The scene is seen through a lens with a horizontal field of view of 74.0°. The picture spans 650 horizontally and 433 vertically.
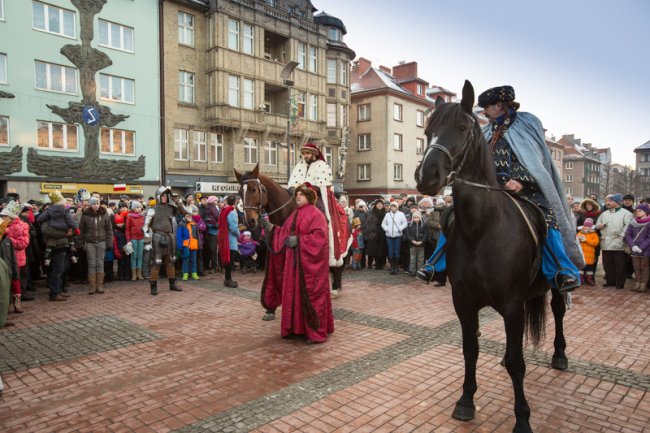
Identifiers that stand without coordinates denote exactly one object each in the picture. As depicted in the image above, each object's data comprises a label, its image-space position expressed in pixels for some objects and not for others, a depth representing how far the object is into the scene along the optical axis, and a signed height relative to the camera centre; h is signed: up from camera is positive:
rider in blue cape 4.04 +0.15
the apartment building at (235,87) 27.77 +7.29
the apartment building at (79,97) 21.81 +5.14
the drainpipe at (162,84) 26.80 +6.58
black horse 3.41 -0.39
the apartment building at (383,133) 41.50 +5.73
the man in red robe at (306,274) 6.21 -1.23
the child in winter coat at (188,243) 11.77 -1.45
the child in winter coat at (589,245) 11.17 -1.41
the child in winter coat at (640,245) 10.21 -1.29
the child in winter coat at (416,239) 12.59 -1.42
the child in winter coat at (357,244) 13.98 -1.79
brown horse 7.37 -0.15
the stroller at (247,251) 13.02 -1.84
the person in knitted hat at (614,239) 10.70 -1.21
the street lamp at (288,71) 20.89 +5.84
